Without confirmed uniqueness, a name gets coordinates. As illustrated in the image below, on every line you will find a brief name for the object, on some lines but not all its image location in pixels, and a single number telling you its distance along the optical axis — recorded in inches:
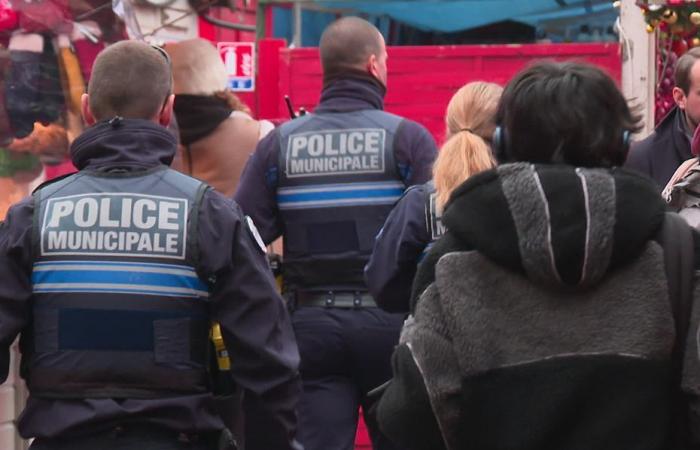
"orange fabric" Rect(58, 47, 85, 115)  675.2
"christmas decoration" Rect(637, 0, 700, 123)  560.9
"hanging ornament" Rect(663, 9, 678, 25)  563.1
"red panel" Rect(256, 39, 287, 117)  844.1
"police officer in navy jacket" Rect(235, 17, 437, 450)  400.2
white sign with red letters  1123.0
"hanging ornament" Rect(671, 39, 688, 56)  584.4
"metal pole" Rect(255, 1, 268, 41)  993.9
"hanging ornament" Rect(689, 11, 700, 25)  551.5
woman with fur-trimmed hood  196.1
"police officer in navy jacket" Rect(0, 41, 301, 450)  267.1
